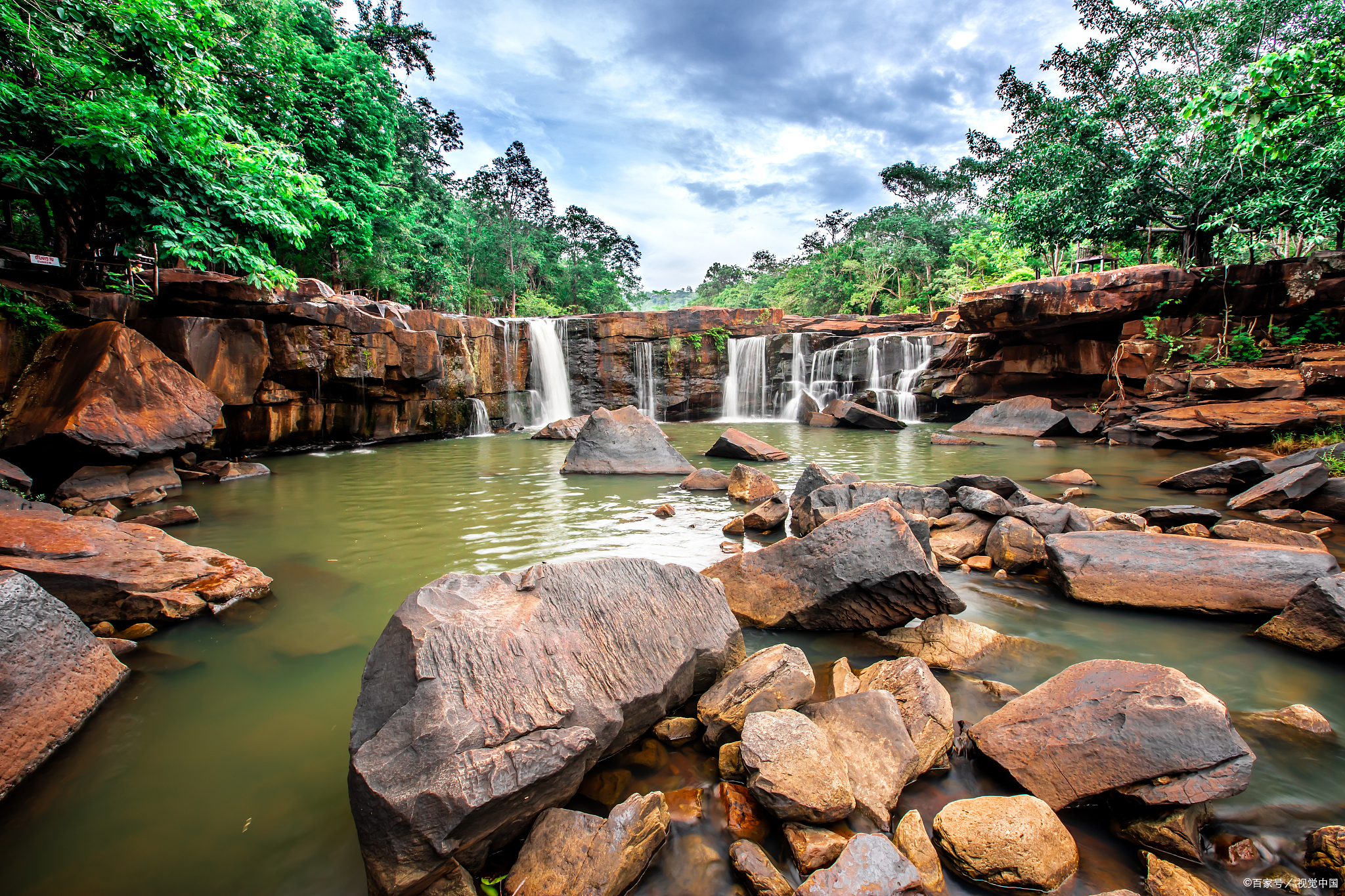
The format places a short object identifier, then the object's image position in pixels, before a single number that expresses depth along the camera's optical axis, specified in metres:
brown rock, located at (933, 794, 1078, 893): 1.89
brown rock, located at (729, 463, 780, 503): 7.55
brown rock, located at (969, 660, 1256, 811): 2.09
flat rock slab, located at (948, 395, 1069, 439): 14.57
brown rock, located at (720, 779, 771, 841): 2.13
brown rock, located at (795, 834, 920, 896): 1.74
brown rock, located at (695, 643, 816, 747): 2.59
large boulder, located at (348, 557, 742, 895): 1.82
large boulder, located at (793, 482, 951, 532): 5.48
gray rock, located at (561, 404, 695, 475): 9.52
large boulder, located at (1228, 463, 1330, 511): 6.12
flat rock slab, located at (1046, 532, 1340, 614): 3.77
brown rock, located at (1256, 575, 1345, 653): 3.23
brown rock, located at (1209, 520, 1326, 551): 4.67
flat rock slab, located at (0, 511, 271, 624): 3.68
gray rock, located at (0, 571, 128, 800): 2.46
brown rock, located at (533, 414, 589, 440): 15.34
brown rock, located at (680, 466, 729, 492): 8.34
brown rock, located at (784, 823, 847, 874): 1.95
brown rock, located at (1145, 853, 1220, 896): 1.82
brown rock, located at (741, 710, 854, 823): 2.07
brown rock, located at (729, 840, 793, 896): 1.86
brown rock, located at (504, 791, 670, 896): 1.84
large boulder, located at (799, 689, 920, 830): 2.19
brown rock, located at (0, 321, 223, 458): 7.52
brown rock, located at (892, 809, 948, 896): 1.89
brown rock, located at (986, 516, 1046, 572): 4.80
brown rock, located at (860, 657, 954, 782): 2.46
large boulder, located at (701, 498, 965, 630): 3.54
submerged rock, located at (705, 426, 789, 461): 10.78
